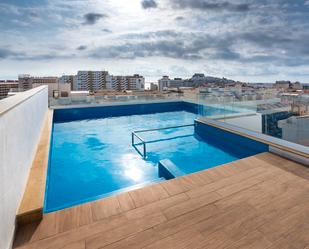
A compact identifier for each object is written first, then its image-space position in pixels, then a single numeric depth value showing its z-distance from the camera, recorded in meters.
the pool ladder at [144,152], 4.66
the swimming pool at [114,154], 3.48
